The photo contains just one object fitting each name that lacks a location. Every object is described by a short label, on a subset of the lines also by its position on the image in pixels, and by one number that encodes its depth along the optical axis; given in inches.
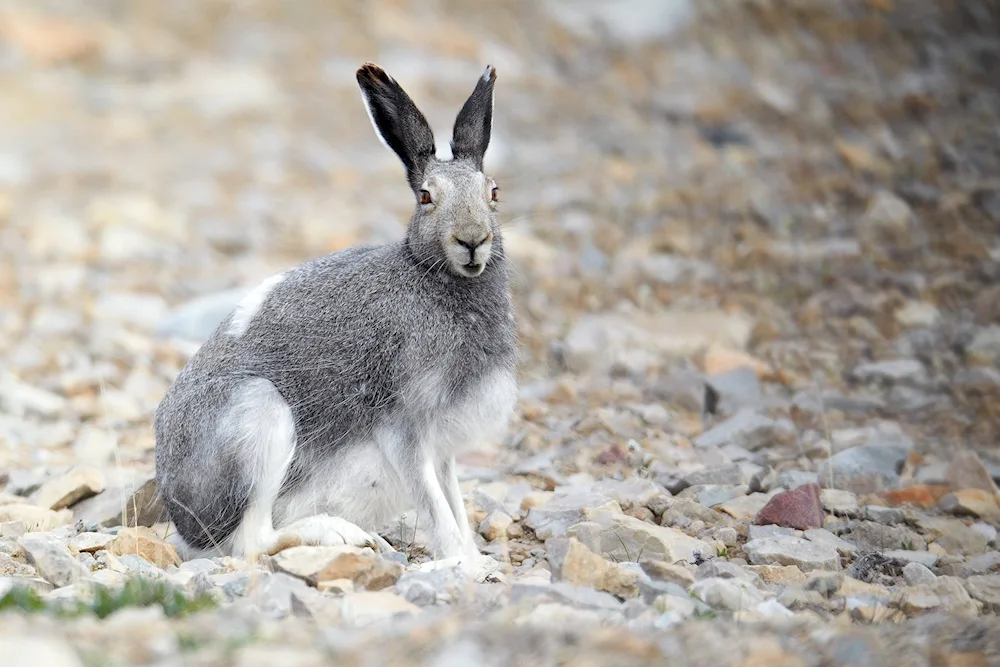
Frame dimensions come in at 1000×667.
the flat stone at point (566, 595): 345.4
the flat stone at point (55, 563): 378.9
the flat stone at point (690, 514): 473.4
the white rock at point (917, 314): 775.1
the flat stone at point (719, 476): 519.2
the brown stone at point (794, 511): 463.5
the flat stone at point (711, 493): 494.6
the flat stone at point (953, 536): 459.8
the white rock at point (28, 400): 674.8
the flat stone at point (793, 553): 414.3
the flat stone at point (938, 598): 364.8
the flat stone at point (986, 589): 386.0
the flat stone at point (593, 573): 369.1
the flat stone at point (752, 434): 596.7
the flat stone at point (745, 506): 478.3
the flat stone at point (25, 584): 348.5
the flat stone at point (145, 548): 425.7
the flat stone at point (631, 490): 488.7
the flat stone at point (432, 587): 354.9
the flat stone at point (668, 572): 370.6
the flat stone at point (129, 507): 491.8
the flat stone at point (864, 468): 536.7
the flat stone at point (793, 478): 523.3
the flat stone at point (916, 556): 429.4
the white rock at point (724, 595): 352.8
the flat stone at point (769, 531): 451.5
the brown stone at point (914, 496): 516.1
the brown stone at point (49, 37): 1358.3
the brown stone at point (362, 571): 371.6
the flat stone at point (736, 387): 658.8
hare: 431.5
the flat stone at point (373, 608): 326.6
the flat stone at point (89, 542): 427.2
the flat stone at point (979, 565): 423.5
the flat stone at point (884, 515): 482.3
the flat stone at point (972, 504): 500.7
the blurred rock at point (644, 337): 738.2
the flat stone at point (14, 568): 392.2
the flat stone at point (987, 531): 472.4
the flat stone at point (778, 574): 401.1
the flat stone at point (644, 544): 418.9
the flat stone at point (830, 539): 436.1
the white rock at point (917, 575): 405.7
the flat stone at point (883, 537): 455.8
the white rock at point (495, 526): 473.7
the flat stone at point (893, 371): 690.2
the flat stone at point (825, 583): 381.1
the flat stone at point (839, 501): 485.4
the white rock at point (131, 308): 820.6
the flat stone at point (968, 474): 532.1
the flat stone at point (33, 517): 483.5
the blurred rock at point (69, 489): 510.3
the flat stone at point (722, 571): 393.4
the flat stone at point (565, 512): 462.9
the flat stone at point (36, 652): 258.8
